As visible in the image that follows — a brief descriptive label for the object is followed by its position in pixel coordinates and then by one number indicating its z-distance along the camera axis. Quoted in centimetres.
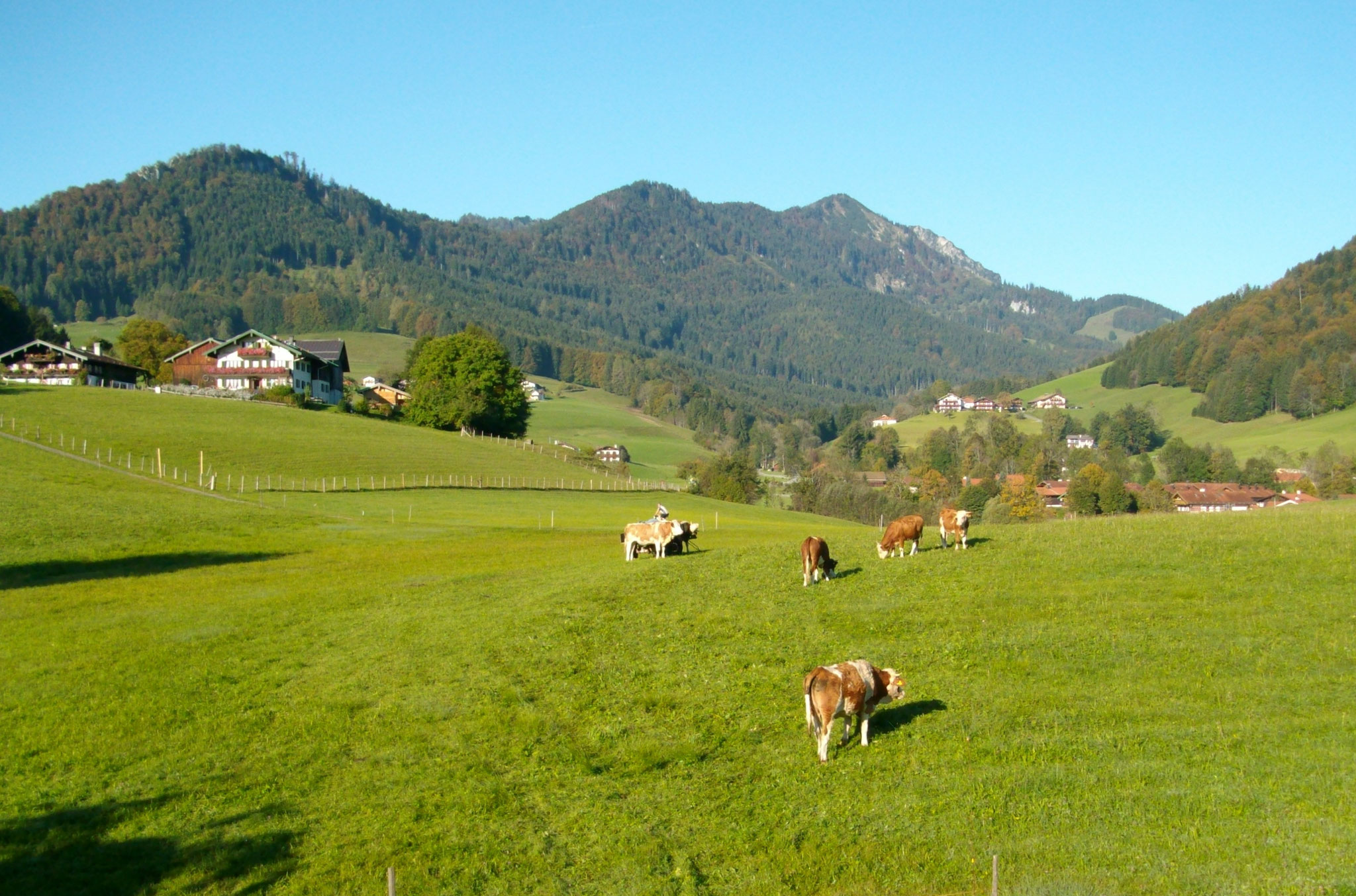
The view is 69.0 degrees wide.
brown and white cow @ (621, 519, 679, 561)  3111
